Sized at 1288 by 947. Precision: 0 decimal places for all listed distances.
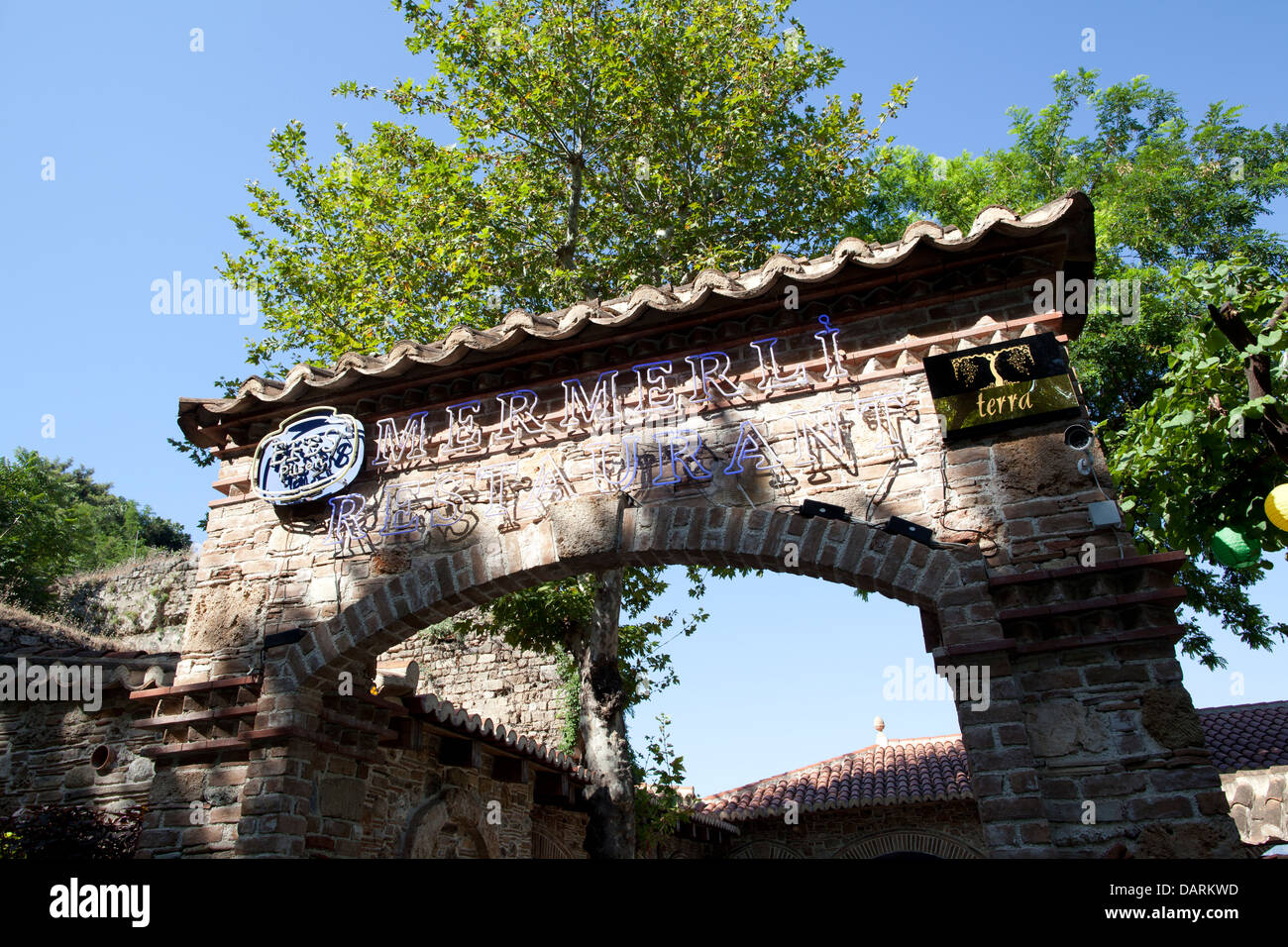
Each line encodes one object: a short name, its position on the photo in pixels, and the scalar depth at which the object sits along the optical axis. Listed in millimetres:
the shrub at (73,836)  6570
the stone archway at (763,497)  3949
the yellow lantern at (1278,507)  3979
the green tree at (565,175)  10195
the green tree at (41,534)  17469
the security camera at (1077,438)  4367
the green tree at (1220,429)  4512
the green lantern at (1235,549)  4938
